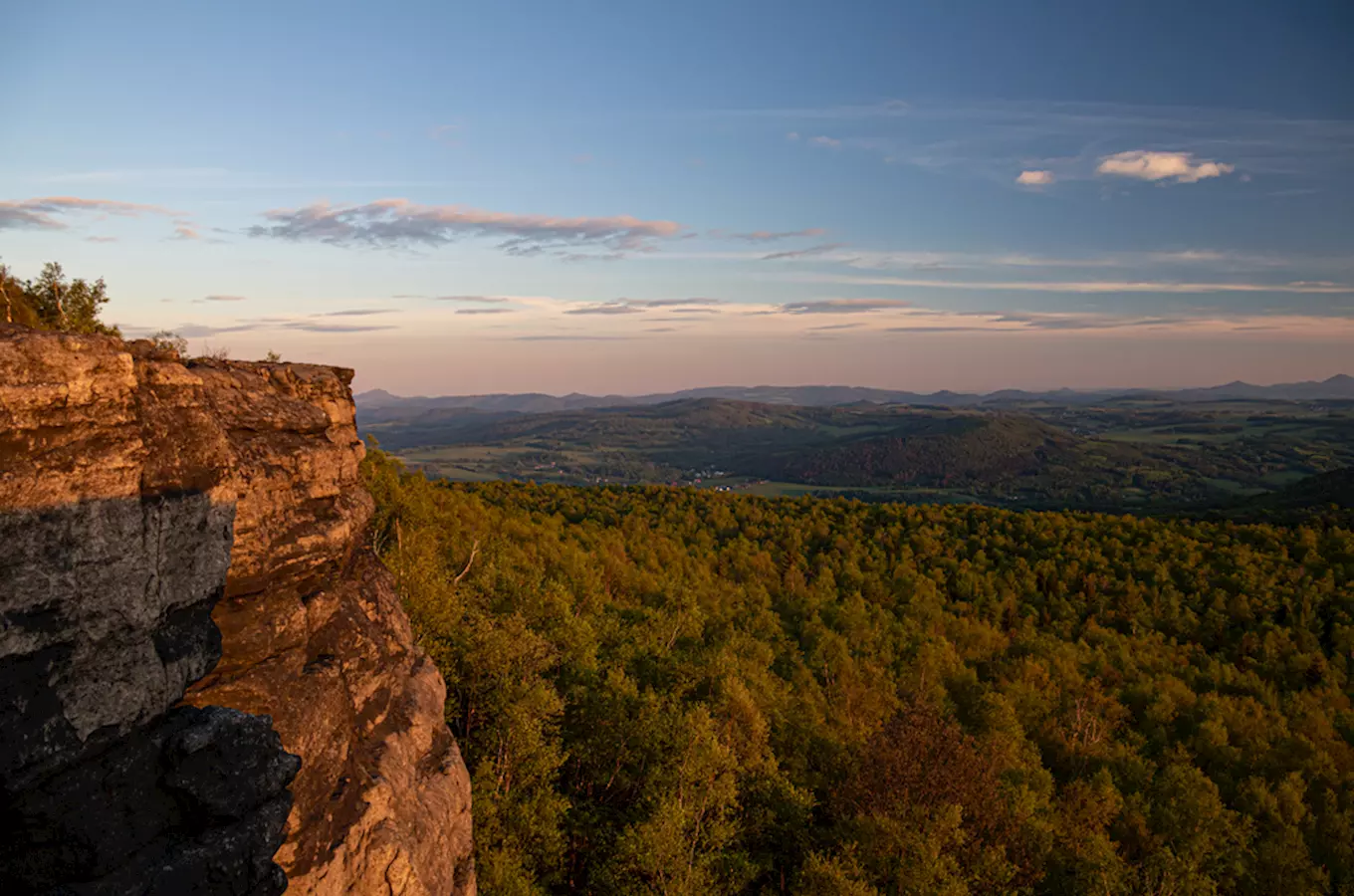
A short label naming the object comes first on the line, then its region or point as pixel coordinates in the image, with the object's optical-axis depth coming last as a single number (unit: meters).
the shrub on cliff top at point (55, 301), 29.19
